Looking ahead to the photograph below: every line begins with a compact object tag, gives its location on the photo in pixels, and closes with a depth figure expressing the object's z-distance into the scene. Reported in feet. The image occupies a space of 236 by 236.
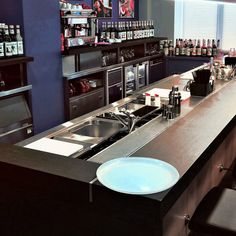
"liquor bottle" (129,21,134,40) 21.95
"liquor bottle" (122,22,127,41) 21.30
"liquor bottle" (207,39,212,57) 23.32
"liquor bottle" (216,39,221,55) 23.78
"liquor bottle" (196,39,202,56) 23.52
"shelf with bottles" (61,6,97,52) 16.44
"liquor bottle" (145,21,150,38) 23.58
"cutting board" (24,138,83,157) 7.48
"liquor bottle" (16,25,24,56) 13.91
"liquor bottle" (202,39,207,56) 23.45
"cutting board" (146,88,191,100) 11.52
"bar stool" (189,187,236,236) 6.32
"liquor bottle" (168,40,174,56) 24.31
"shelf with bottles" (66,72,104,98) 17.17
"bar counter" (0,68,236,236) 5.26
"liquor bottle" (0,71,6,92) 13.55
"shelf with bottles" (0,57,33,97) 13.88
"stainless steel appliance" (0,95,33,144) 13.30
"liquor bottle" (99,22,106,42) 19.90
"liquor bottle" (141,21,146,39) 23.10
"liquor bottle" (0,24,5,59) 13.17
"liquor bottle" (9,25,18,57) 13.65
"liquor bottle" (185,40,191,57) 23.67
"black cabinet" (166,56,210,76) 22.99
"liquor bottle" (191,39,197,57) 23.60
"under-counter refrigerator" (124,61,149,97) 20.95
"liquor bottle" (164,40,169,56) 24.27
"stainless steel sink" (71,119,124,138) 9.60
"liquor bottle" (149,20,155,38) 24.04
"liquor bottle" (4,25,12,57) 13.39
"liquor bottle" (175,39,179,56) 24.09
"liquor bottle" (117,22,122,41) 20.94
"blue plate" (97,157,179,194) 5.25
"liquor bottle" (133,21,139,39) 22.34
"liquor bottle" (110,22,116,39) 20.71
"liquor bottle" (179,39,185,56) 23.87
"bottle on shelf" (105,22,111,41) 20.22
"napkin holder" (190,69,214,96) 11.54
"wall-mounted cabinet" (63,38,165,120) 16.89
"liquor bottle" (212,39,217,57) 23.25
